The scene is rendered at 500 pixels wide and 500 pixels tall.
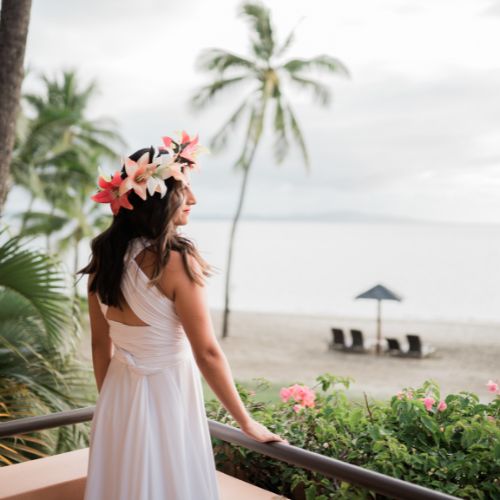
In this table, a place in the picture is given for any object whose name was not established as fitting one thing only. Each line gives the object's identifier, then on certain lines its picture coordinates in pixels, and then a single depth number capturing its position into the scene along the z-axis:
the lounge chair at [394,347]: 20.17
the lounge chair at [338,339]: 21.61
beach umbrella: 20.38
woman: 1.78
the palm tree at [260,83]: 23.52
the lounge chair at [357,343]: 20.95
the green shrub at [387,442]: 2.26
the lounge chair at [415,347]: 20.09
